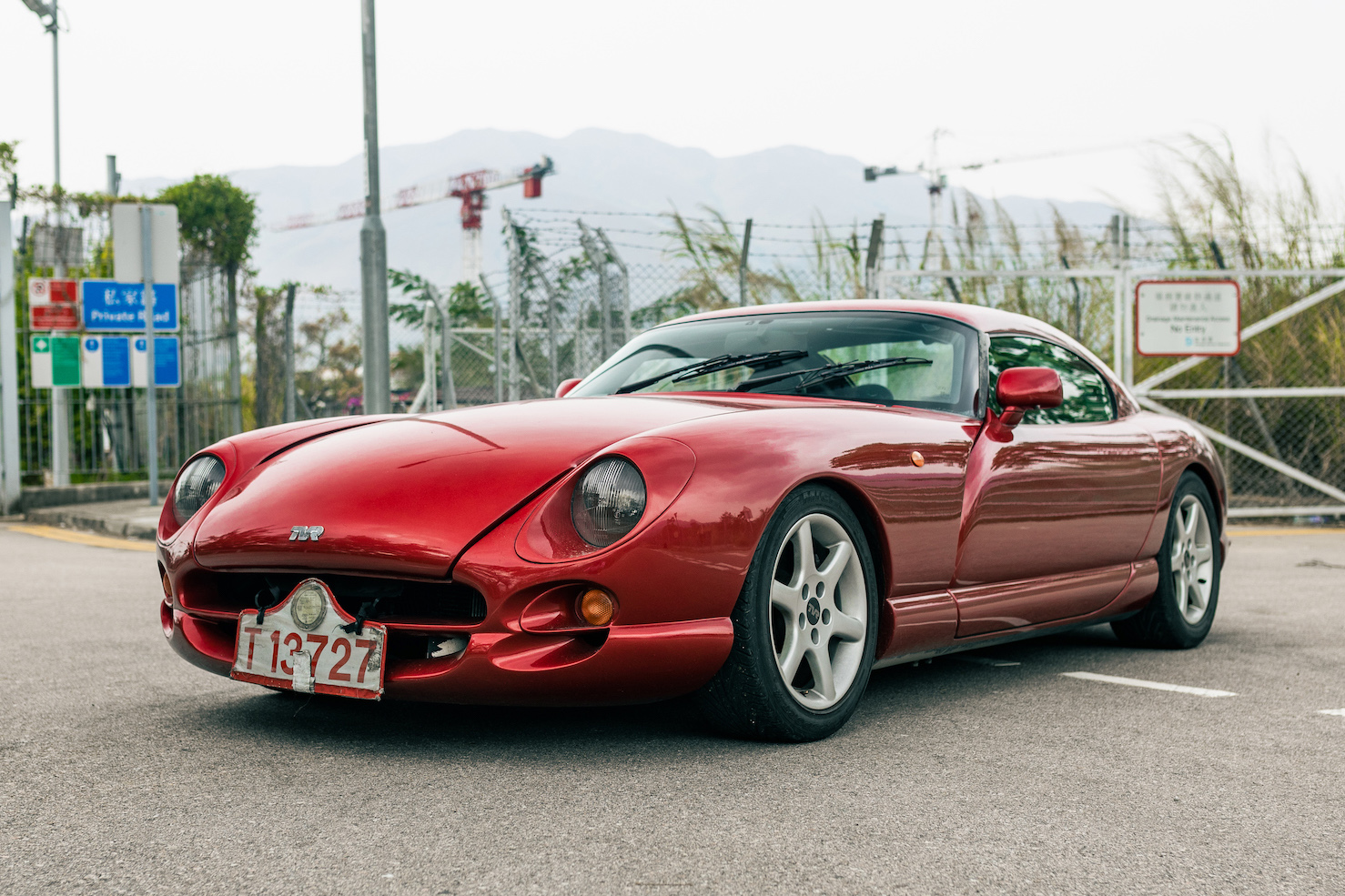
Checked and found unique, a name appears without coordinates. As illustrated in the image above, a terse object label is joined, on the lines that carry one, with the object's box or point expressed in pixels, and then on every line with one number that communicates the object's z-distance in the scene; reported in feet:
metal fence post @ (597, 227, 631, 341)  33.55
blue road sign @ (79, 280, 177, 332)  42.16
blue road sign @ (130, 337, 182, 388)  43.42
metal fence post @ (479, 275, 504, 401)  35.33
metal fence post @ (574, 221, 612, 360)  34.12
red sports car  10.10
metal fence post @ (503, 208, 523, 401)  35.27
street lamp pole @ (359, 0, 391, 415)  39.47
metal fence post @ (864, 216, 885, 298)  34.78
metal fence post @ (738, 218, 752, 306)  35.91
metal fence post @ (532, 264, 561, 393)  35.04
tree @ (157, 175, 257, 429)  50.83
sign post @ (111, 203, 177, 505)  38.24
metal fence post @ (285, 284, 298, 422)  43.37
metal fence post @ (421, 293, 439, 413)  36.91
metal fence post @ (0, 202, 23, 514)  42.73
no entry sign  35.73
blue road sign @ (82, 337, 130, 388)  44.39
